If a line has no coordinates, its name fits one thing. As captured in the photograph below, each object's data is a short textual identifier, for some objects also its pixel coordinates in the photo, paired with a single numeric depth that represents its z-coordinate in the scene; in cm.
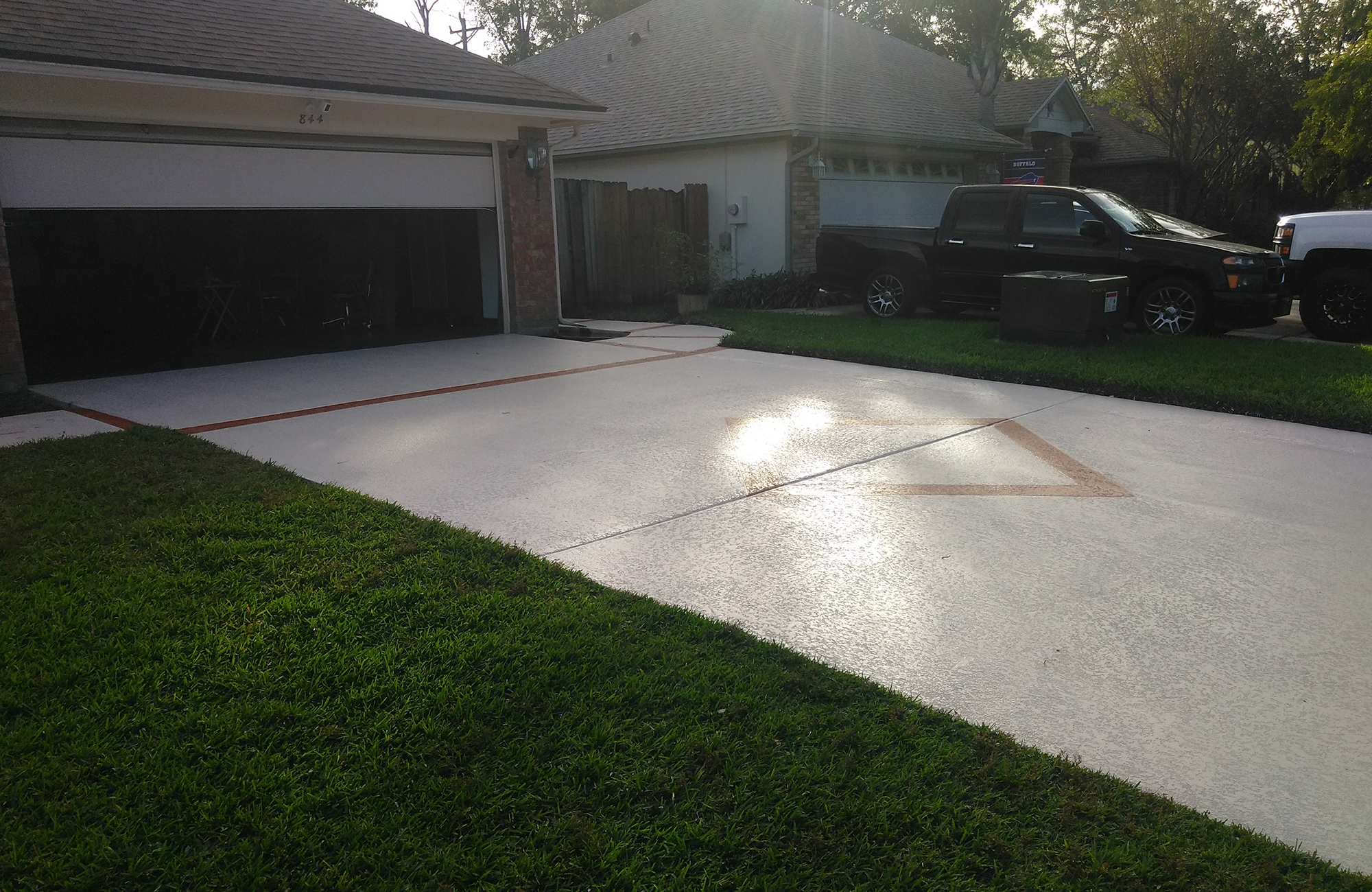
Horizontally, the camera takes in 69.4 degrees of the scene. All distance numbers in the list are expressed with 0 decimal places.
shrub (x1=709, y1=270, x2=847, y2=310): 1584
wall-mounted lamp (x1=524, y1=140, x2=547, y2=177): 1241
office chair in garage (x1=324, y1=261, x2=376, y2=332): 1416
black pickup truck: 1074
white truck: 1080
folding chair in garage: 1331
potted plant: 1482
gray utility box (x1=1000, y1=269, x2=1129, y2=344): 1009
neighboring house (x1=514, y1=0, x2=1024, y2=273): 1625
